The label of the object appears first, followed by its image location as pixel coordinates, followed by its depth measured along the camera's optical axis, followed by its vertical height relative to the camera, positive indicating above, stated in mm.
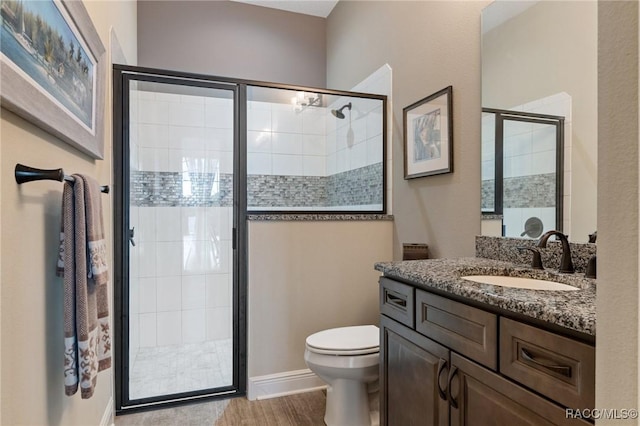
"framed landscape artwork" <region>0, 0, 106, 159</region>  757 +390
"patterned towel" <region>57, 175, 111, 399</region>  1031 -199
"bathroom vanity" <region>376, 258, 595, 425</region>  796 -372
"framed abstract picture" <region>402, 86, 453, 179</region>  1939 +454
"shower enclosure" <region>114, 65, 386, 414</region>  2123 +35
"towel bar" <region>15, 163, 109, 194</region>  861 +95
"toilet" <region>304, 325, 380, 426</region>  1803 -802
